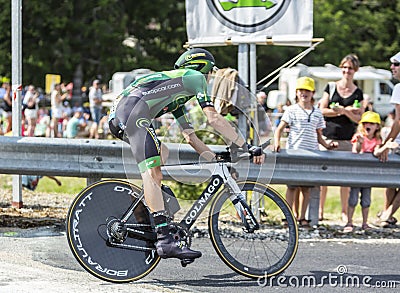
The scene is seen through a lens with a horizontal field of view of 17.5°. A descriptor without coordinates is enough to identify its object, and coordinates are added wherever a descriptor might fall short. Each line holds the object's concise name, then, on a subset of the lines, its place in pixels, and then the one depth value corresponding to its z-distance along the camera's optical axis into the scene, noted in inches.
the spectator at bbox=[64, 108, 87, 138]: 1425.0
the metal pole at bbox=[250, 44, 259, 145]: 613.2
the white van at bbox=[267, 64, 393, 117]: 2300.7
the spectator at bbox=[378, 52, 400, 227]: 565.9
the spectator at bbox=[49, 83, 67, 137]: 1512.5
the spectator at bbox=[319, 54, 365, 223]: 621.6
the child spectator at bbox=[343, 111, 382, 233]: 606.7
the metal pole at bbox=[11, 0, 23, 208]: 592.8
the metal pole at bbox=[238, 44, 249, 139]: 617.3
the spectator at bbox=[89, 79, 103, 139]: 1828.2
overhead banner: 604.8
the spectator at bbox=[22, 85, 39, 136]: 1398.0
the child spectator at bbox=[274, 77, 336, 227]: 596.6
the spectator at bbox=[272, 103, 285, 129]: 1583.2
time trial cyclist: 402.9
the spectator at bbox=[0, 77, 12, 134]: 1494.8
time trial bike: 414.7
